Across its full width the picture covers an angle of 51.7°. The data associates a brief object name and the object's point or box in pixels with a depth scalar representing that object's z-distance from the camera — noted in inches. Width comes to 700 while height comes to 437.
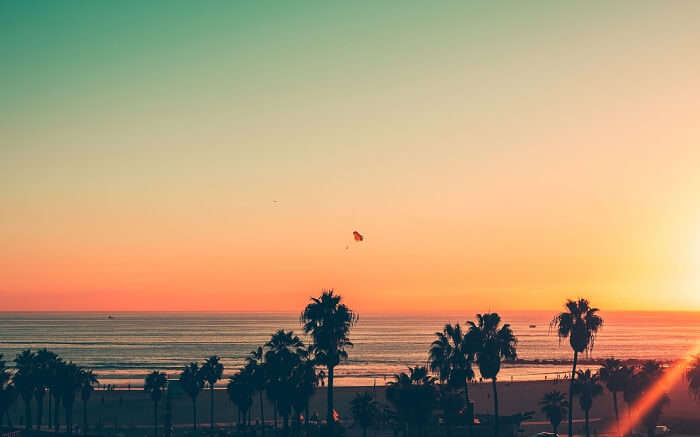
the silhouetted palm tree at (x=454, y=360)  2760.8
